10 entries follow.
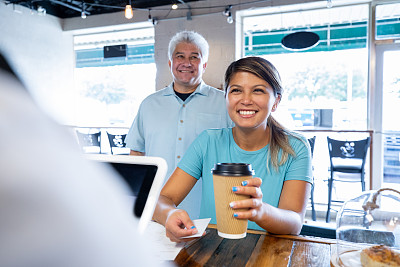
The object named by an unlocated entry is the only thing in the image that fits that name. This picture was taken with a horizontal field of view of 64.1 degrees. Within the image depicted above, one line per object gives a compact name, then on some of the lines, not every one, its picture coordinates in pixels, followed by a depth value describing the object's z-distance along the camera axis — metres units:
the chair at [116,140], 4.94
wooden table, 0.94
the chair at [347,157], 3.88
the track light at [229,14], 5.32
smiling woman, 1.43
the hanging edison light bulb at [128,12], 3.79
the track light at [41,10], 5.70
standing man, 2.28
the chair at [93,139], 5.27
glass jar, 1.08
